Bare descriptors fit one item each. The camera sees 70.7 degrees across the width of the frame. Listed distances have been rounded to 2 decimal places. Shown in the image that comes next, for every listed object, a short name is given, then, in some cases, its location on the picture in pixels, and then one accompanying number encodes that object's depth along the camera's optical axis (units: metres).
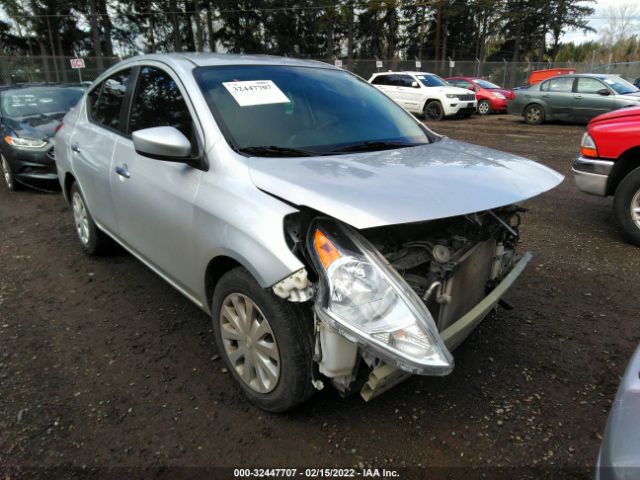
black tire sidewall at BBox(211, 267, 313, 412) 1.97
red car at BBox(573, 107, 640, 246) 4.32
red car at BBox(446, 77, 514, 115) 18.31
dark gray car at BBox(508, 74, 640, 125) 12.42
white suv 15.89
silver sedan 1.82
